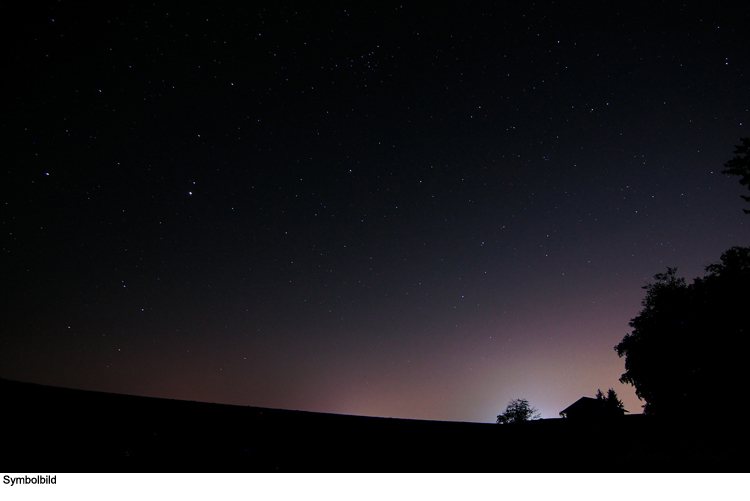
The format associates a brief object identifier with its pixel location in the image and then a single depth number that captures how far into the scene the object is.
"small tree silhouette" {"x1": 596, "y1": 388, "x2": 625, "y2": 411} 31.01
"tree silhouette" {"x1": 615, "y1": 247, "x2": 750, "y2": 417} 15.31
